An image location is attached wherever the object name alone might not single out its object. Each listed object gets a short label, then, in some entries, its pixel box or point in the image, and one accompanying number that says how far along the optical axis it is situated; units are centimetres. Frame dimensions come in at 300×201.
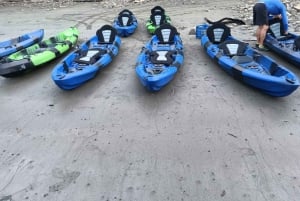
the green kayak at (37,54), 550
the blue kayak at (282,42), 552
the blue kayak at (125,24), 781
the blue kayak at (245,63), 438
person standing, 615
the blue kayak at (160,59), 474
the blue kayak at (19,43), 642
